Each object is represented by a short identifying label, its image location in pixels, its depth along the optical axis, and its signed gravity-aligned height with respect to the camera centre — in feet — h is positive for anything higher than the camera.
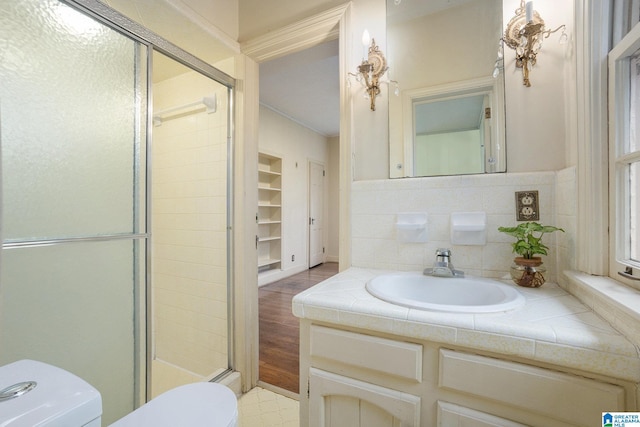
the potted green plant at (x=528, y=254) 3.13 -0.50
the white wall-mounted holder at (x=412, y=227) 4.03 -0.22
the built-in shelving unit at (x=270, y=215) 13.94 -0.12
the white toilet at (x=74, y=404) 1.60 -1.24
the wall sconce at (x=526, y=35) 3.43 +2.37
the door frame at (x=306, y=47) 4.63 +2.54
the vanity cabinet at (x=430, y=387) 1.94 -1.49
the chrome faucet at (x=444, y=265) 3.64 -0.73
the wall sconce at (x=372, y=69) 4.32 +2.38
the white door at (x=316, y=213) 16.83 -0.01
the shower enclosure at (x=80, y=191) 3.30 +0.30
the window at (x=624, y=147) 2.49 +0.65
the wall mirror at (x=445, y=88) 3.84 +1.93
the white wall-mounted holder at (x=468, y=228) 3.72 -0.21
